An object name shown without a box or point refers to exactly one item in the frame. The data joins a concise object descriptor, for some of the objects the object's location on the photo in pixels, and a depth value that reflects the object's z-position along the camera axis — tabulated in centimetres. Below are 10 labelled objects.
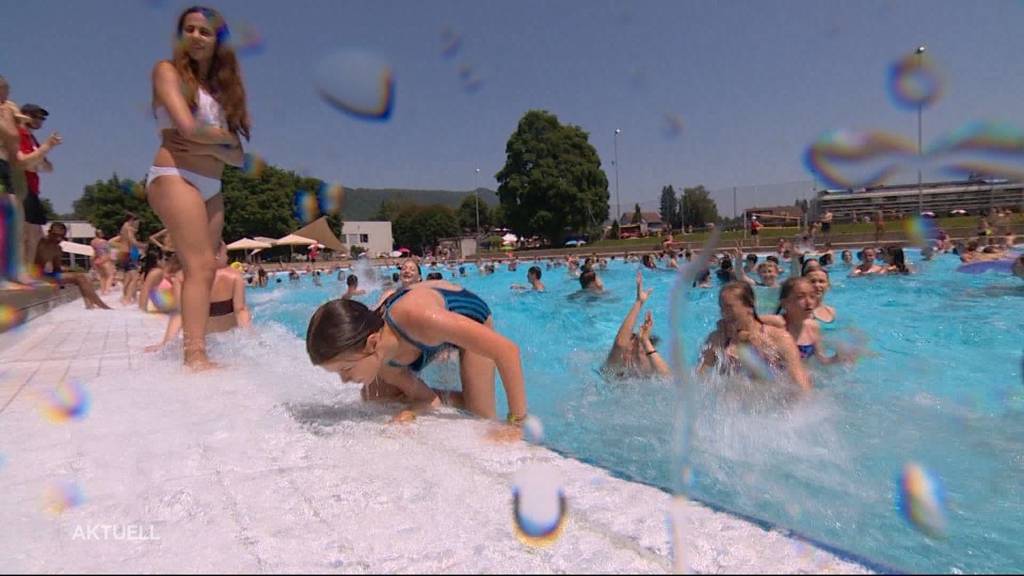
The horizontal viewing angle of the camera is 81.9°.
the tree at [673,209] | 2609
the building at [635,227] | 4470
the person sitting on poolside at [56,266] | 773
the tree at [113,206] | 4681
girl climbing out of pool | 204
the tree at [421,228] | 8244
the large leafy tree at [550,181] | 4694
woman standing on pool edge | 280
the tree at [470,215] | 9494
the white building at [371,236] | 6400
